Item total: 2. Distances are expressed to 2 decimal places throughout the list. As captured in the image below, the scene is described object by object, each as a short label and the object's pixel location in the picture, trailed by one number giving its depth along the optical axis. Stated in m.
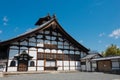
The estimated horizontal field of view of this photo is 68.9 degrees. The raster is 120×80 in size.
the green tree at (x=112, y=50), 23.88
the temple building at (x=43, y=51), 11.35
